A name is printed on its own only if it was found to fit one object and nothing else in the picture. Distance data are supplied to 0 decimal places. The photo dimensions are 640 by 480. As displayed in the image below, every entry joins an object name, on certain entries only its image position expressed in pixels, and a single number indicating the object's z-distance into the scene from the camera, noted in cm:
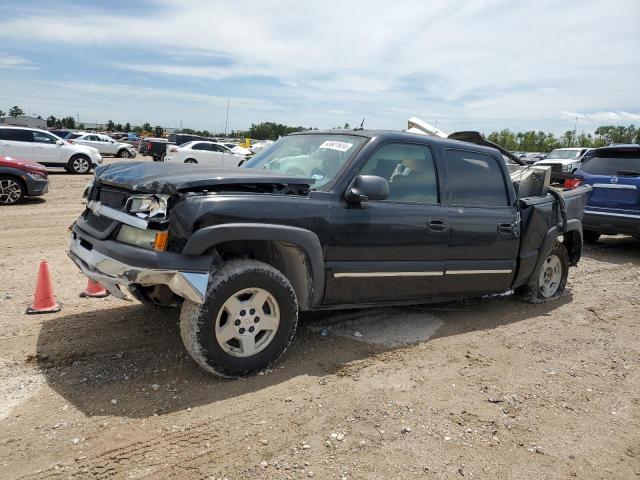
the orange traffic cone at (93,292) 515
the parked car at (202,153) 2394
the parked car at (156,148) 3161
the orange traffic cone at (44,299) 464
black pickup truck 326
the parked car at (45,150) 1778
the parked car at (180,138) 3695
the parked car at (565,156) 2258
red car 1100
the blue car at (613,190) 852
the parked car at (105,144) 3375
